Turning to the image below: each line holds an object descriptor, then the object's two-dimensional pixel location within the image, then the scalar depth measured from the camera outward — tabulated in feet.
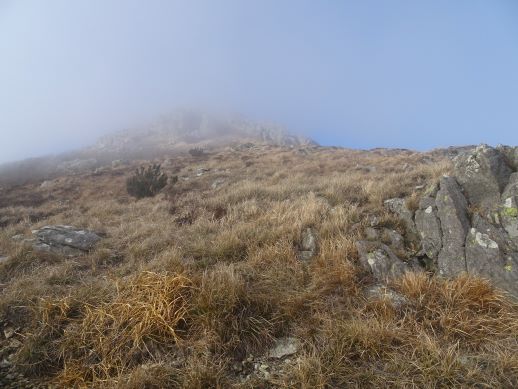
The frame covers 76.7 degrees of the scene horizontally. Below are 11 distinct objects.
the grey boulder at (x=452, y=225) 15.01
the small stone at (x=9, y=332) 11.90
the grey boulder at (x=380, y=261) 14.76
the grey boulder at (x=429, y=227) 16.25
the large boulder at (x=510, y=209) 15.28
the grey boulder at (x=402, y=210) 18.66
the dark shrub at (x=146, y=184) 46.75
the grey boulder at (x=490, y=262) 13.41
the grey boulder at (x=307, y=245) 16.92
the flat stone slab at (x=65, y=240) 21.26
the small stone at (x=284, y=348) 10.92
